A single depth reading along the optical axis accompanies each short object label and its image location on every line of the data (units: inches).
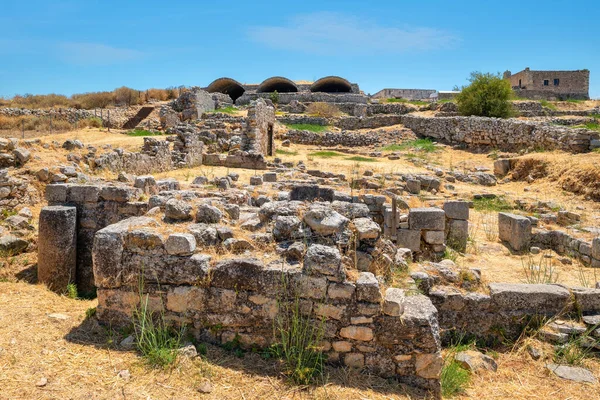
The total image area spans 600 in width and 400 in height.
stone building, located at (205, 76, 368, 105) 1512.1
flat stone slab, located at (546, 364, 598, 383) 182.7
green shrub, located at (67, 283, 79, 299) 225.8
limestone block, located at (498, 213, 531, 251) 363.6
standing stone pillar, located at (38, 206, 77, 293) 232.1
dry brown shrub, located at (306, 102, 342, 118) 1328.7
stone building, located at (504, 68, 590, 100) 1635.1
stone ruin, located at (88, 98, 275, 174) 543.7
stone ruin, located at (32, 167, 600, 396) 152.7
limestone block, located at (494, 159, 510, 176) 726.5
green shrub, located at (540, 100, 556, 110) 1312.0
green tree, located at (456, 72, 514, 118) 1051.3
